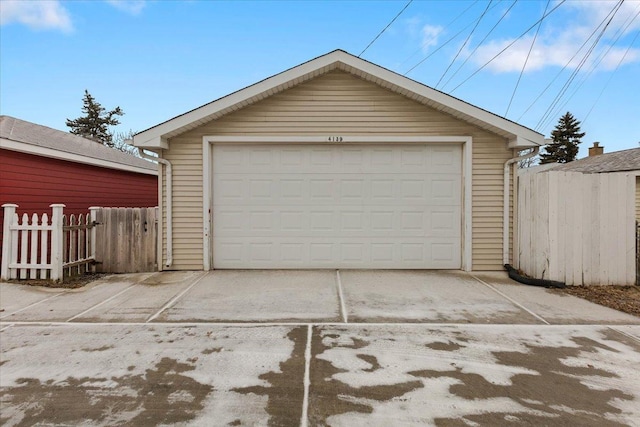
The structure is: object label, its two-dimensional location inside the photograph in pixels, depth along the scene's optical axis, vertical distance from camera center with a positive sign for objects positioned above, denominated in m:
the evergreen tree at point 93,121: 32.94 +9.20
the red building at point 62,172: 6.89 +1.08
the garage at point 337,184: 6.71 +0.64
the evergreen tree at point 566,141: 37.00 +8.41
